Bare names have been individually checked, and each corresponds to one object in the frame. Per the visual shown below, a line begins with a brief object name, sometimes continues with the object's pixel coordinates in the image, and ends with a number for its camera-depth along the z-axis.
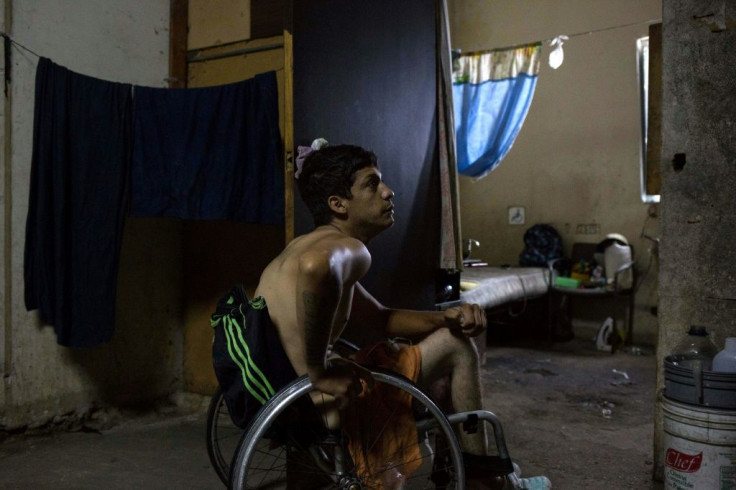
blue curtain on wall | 5.80
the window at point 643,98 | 6.72
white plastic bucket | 2.31
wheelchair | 1.80
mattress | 5.11
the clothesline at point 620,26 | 6.51
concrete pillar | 2.66
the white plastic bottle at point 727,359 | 2.37
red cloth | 2.02
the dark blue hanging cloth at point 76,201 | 3.26
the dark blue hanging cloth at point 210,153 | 3.19
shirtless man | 1.83
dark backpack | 7.05
